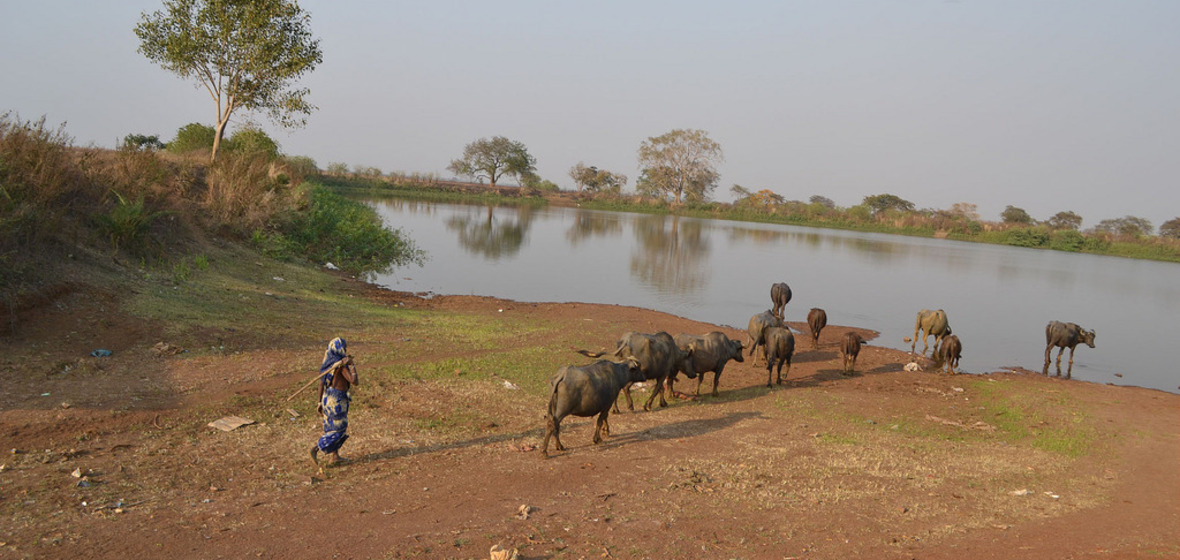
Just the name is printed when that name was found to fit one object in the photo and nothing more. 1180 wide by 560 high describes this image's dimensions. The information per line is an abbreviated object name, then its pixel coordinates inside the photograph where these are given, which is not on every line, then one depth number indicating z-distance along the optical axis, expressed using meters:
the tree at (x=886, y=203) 104.38
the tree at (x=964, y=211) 95.83
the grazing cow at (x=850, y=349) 14.52
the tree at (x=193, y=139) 29.94
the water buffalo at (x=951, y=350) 15.37
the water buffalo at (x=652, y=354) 10.61
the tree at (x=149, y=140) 40.53
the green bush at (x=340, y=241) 23.45
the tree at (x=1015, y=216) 104.69
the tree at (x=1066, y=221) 95.49
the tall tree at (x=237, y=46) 24.75
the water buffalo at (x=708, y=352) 11.59
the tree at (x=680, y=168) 101.81
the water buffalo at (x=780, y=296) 20.59
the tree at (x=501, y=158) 109.62
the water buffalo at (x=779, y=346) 12.94
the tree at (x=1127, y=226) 90.41
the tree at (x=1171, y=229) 89.48
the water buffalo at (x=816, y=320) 17.14
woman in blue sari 7.24
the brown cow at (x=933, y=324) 17.53
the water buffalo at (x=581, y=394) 8.23
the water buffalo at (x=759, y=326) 14.66
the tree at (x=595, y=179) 126.00
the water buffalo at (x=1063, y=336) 17.36
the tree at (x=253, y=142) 30.61
